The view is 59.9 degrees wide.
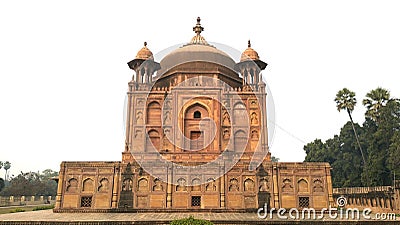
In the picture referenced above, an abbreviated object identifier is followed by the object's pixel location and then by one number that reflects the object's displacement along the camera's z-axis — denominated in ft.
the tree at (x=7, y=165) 337.52
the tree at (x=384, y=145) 110.60
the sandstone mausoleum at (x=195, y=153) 77.20
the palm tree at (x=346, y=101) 131.03
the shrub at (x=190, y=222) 30.40
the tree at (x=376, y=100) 126.90
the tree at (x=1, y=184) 179.71
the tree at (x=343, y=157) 135.44
